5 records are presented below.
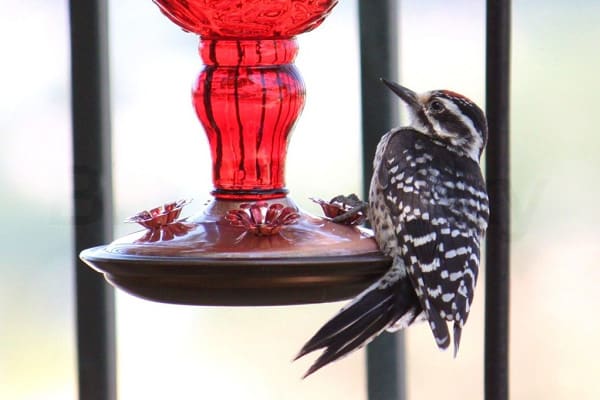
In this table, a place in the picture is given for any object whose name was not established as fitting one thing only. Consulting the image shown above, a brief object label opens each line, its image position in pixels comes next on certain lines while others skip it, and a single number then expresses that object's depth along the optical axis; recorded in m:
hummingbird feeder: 4.57
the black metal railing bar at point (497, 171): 4.80
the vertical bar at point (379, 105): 6.45
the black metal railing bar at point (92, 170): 5.85
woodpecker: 5.05
